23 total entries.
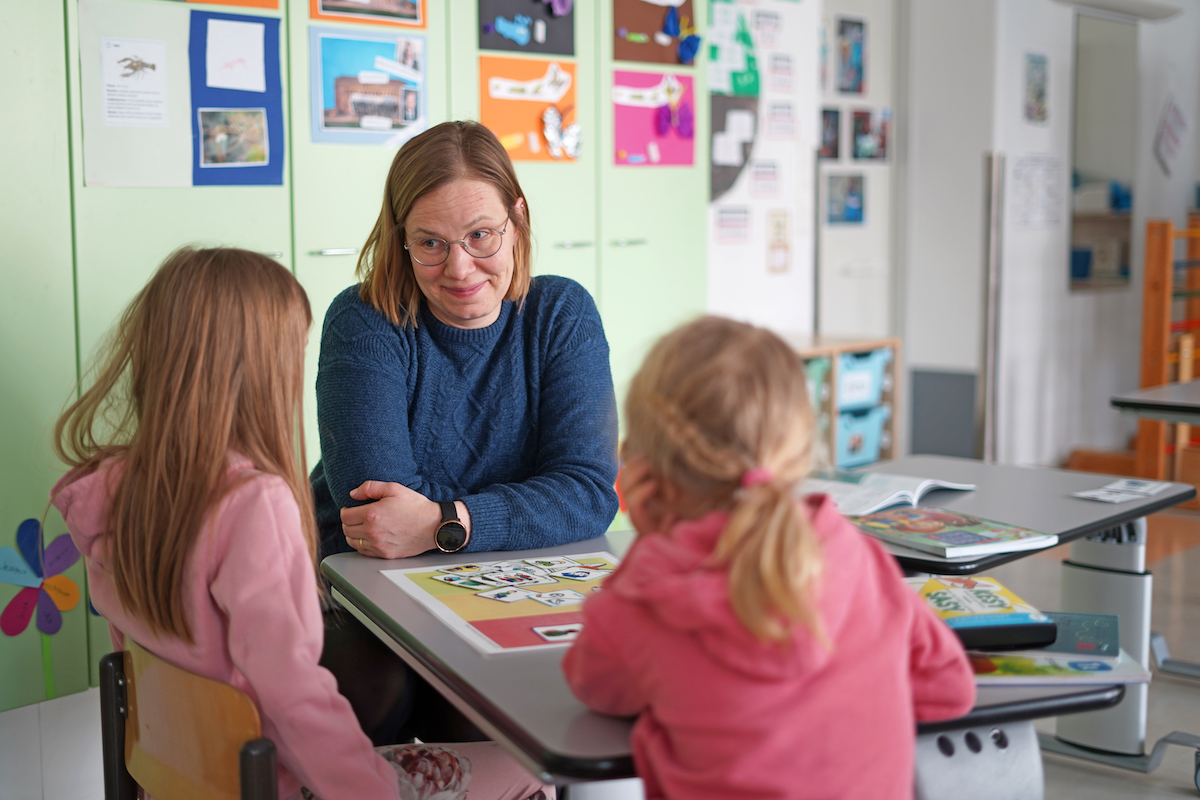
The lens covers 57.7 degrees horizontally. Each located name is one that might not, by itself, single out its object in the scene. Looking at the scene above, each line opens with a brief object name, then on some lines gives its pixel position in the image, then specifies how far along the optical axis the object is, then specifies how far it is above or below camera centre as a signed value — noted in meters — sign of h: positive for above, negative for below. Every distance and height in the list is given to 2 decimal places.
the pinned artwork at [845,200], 5.16 +0.40
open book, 1.80 -0.35
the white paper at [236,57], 2.31 +0.49
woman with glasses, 1.54 -0.15
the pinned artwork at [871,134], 5.22 +0.73
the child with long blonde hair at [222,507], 1.13 -0.24
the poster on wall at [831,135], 5.05 +0.70
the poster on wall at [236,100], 2.31 +0.40
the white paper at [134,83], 2.19 +0.41
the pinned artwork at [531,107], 2.82 +0.47
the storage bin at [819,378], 4.09 -0.35
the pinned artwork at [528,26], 2.79 +0.68
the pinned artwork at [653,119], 3.16 +0.49
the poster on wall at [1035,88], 5.39 +0.98
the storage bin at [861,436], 4.23 -0.59
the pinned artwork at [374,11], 2.48 +0.64
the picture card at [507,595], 1.27 -0.36
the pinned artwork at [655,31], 3.13 +0.75
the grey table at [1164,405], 2.80 -0.31
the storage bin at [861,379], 4.19 -0.36
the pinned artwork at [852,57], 5.09 +1.07
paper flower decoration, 2.14 -0.59
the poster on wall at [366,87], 2.49 +0.46
